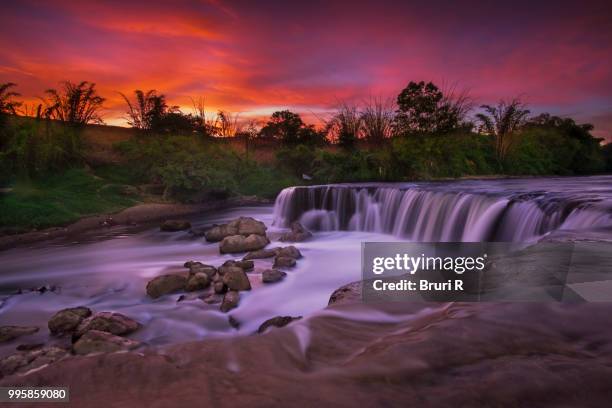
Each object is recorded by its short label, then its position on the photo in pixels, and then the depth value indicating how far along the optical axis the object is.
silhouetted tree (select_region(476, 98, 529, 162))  29.33
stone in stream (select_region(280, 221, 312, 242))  12.62
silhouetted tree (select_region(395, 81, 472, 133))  27.55
